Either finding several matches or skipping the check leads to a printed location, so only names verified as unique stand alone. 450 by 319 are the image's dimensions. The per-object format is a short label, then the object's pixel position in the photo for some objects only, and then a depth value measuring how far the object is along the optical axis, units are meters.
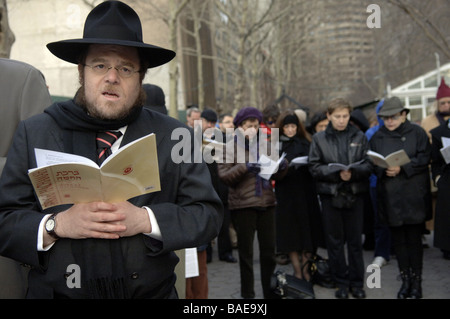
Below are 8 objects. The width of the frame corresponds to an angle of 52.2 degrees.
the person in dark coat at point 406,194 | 5.02
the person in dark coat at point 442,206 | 4.68
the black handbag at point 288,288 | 4.62
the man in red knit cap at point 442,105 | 6.23
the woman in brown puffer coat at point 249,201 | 4.99
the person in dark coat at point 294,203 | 5.66
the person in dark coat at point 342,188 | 5.14
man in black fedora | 1.88
